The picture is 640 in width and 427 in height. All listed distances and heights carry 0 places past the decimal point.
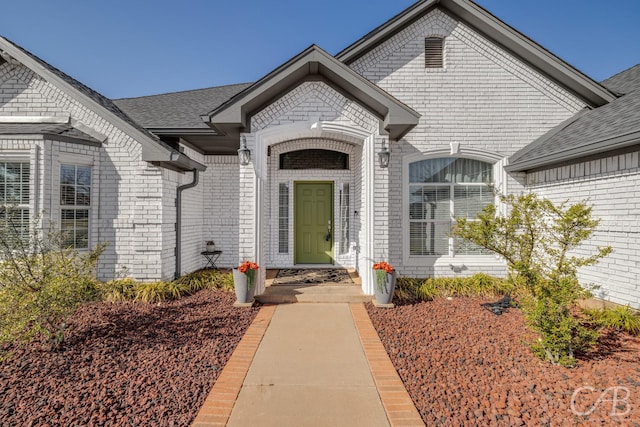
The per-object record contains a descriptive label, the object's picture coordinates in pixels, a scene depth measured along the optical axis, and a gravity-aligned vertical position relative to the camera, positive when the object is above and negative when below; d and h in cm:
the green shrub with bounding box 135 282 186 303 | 573 -137
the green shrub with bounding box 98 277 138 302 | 575 -135
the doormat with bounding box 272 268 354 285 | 669 -133
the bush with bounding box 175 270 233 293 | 640 -132
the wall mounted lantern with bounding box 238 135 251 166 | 577 +116
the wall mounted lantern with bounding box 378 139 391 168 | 590 +118
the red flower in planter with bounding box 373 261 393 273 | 553 -86
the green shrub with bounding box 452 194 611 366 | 357 -76
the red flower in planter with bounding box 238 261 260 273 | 550 -85
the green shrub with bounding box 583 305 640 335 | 443 -145
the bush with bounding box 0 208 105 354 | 369 -91
